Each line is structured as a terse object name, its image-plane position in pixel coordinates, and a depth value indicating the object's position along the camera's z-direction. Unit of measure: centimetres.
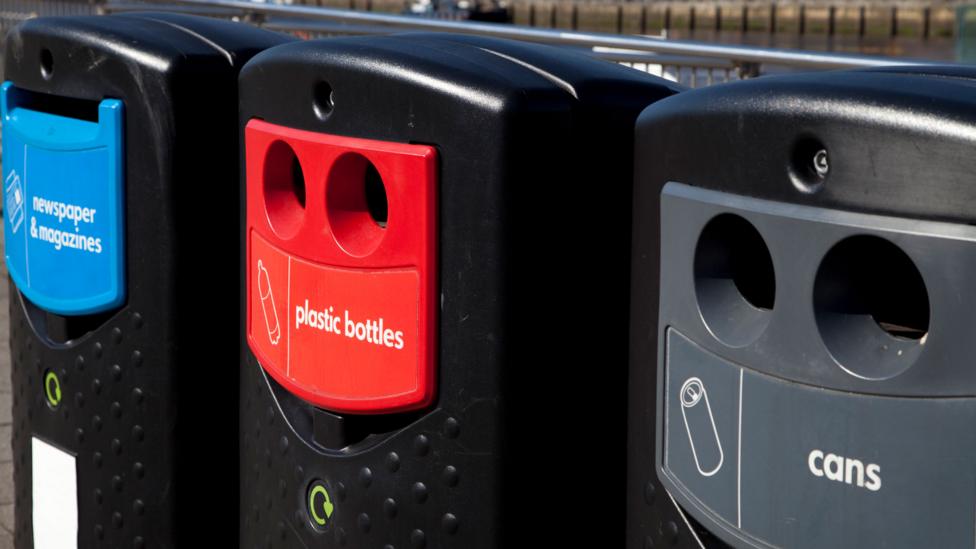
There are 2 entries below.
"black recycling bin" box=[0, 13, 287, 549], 456
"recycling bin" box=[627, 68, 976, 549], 258
